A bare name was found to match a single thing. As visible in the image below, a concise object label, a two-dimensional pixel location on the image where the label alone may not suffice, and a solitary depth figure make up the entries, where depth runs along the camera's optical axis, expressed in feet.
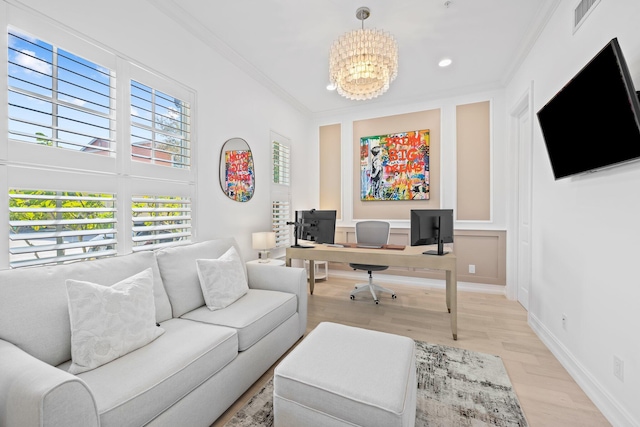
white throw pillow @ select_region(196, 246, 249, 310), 6.59
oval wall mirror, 9.55
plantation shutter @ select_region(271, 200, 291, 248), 12.52
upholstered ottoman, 3.72
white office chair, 11.64
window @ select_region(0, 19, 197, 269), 4.88
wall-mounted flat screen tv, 4.38
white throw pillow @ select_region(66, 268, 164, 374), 4.10
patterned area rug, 5.00
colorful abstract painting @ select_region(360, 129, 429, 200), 13.56
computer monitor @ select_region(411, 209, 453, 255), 8.88
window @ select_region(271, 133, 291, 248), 12.53
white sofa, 2.99
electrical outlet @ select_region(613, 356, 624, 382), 4.82
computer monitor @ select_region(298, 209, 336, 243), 10.00
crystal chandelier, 6.98
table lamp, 10.32
